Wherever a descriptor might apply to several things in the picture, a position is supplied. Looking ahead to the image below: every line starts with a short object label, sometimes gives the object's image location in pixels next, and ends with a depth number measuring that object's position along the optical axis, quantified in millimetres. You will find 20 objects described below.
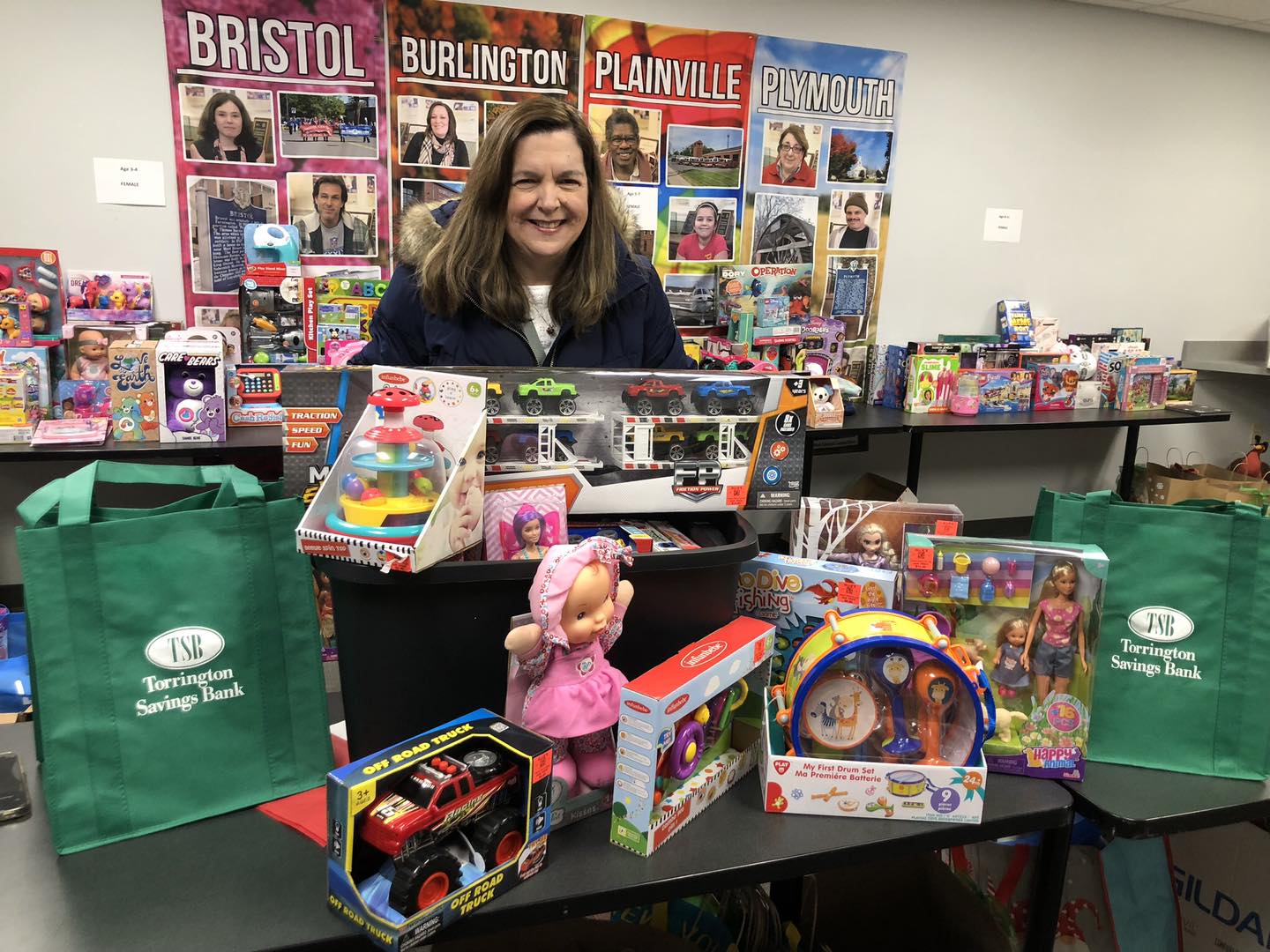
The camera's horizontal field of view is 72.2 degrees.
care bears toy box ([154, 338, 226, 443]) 2500
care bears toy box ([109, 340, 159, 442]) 2482
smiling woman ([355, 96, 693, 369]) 1546
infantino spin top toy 902
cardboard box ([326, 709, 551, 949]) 766
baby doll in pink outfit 896
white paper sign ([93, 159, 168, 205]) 2760
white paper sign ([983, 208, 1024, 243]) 3852
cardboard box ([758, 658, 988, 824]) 973
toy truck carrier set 1112
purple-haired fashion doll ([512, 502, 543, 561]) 1055
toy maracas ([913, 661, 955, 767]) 982
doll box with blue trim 1055
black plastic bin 924
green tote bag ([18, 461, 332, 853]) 860
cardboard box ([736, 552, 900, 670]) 1153
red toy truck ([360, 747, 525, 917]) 765
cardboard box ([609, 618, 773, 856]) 880
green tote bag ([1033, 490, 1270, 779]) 1094
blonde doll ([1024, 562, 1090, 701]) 1052
